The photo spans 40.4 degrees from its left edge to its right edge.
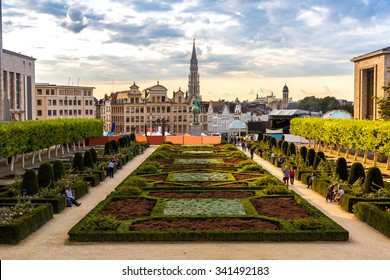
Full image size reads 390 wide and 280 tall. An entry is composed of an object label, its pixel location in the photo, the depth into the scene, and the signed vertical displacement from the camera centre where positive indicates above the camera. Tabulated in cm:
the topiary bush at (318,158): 4308 -357
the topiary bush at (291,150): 5541 -372
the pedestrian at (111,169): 4265 -430
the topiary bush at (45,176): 3123 -355
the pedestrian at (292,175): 3874 -443
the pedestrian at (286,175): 3684 -420
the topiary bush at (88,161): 4400 -375
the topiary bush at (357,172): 3294 -362
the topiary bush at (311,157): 4509 -362
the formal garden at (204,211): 2141 -473
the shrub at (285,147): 5911 -368
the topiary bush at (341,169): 3647 -377
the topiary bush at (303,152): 4771 -342
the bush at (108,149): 5630 -355
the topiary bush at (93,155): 4666 -347
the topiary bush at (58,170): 3481 -356
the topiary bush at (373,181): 3001 -381
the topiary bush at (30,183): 2936 -371
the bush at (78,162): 4178 -365
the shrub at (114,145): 6086 -340
